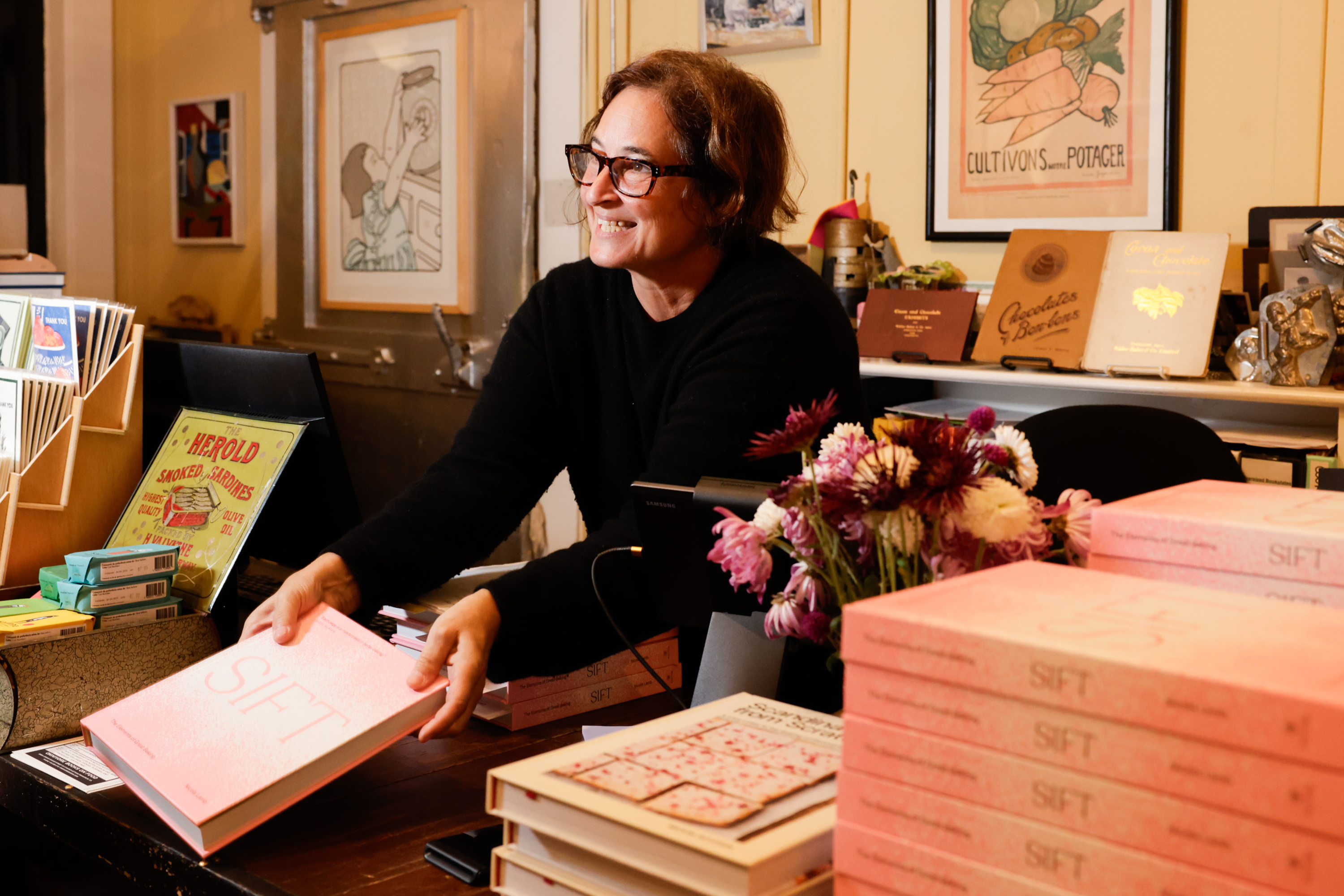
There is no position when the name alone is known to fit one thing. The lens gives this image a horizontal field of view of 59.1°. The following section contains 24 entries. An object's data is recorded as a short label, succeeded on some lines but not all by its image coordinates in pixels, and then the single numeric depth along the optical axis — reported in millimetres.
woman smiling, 1264
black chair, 1747
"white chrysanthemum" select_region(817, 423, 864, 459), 856
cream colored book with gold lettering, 2328
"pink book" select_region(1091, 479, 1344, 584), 715
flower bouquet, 808
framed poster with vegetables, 2613
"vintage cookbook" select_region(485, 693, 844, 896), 670
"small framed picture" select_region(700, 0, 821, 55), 3129
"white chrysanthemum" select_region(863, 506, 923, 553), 817
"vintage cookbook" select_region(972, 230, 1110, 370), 2488
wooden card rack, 1630
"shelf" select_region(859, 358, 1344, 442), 2195
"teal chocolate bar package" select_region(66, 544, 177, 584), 1379
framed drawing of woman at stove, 3773
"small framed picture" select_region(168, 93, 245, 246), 4547
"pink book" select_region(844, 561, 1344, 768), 517
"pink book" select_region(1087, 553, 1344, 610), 711
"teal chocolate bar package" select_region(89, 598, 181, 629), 1374
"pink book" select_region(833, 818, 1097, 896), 604
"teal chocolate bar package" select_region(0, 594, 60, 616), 1377
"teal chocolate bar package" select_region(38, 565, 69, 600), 1429
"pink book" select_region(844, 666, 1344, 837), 511
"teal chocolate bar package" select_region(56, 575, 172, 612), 1375
